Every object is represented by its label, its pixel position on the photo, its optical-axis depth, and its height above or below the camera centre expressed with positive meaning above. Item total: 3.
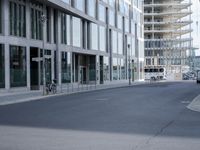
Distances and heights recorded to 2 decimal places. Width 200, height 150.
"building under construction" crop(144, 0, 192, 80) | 142.38 +13.31
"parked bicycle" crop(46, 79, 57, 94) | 39.88 -1.01
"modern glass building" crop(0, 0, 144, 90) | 41.88 +4.22
